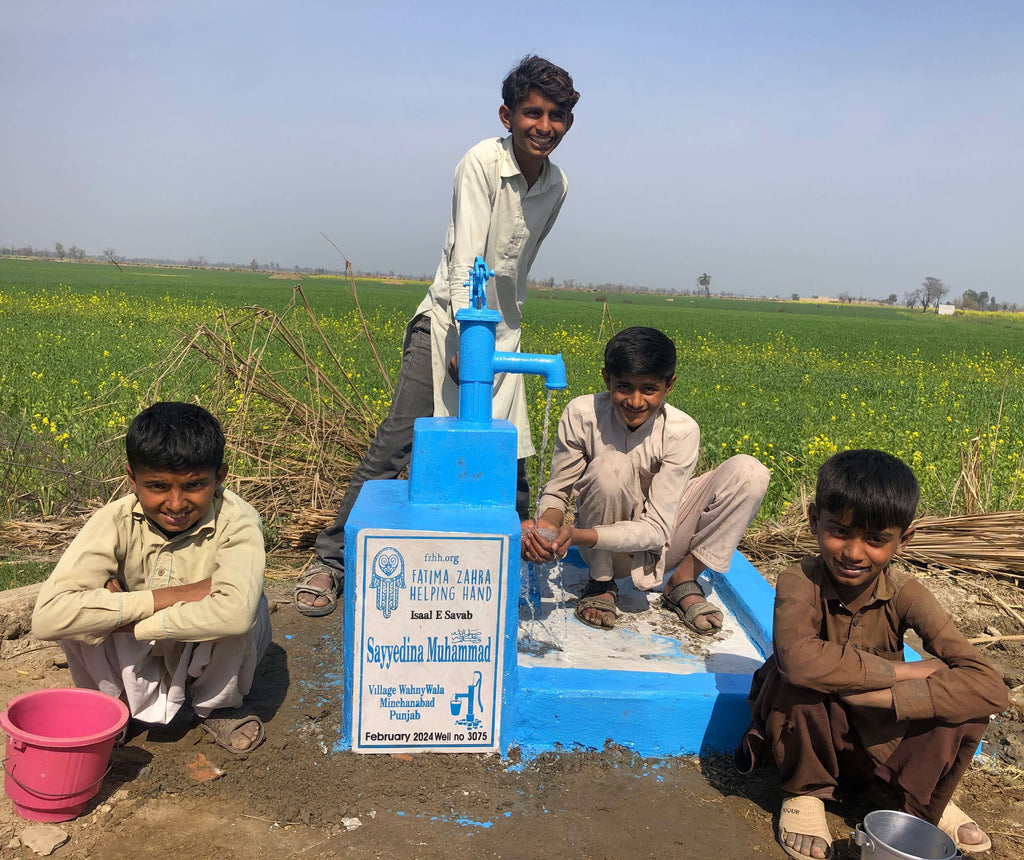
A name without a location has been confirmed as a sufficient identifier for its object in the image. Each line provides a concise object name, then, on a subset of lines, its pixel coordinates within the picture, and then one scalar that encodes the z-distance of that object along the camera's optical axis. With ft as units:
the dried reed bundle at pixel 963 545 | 13.70
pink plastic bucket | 6.70
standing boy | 10.21
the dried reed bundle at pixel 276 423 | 14.80
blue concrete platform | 8.31
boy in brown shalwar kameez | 6.88
